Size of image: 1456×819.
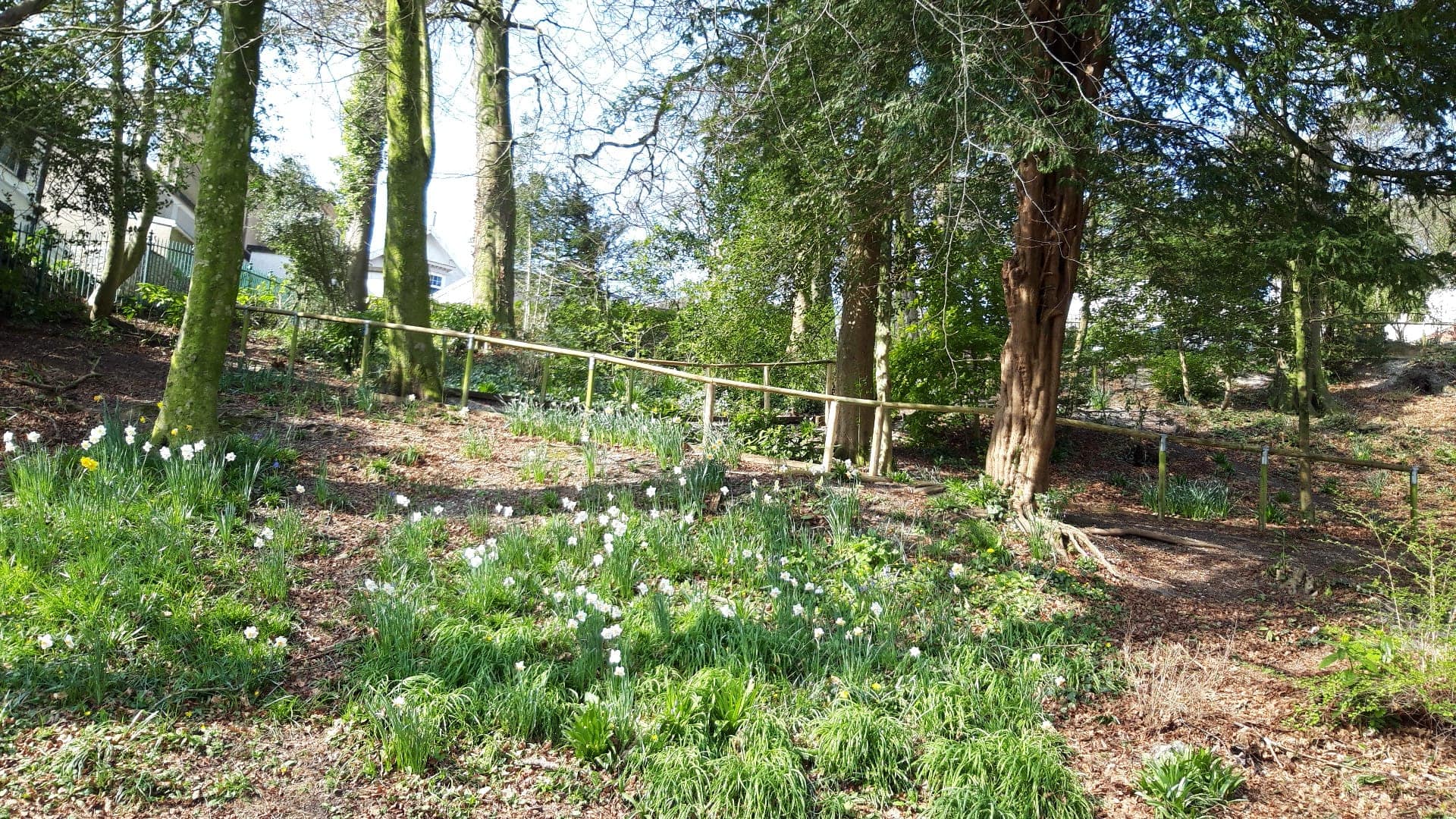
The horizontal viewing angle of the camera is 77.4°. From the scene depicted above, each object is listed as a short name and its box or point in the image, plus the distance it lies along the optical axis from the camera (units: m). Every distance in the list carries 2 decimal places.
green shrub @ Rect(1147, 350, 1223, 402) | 17.86
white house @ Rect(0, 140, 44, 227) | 14.51
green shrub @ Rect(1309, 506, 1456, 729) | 4.23
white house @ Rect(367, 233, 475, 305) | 43.40
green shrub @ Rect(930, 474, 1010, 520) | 7.19
